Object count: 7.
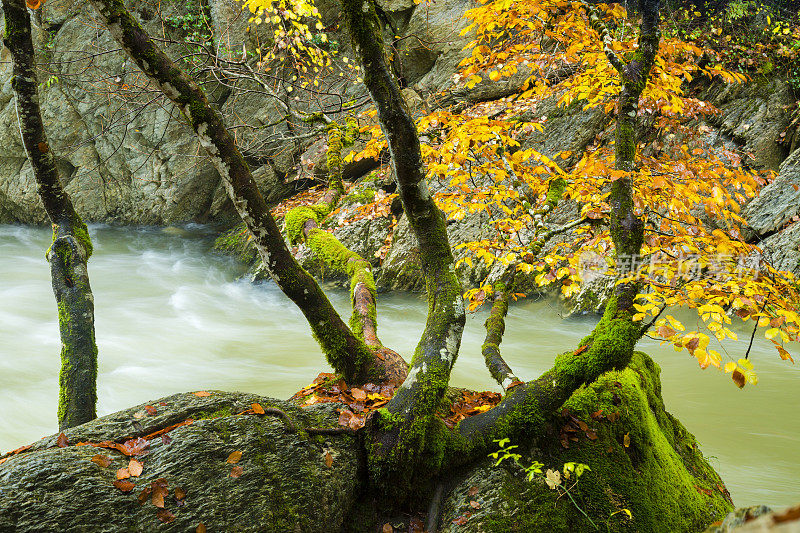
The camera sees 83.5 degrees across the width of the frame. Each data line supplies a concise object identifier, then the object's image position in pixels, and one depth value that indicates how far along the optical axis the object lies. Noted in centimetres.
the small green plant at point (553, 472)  248
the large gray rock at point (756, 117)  938
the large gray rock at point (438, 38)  1191
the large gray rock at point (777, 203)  836
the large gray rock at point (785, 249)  786
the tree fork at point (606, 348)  262
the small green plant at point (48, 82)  1263
